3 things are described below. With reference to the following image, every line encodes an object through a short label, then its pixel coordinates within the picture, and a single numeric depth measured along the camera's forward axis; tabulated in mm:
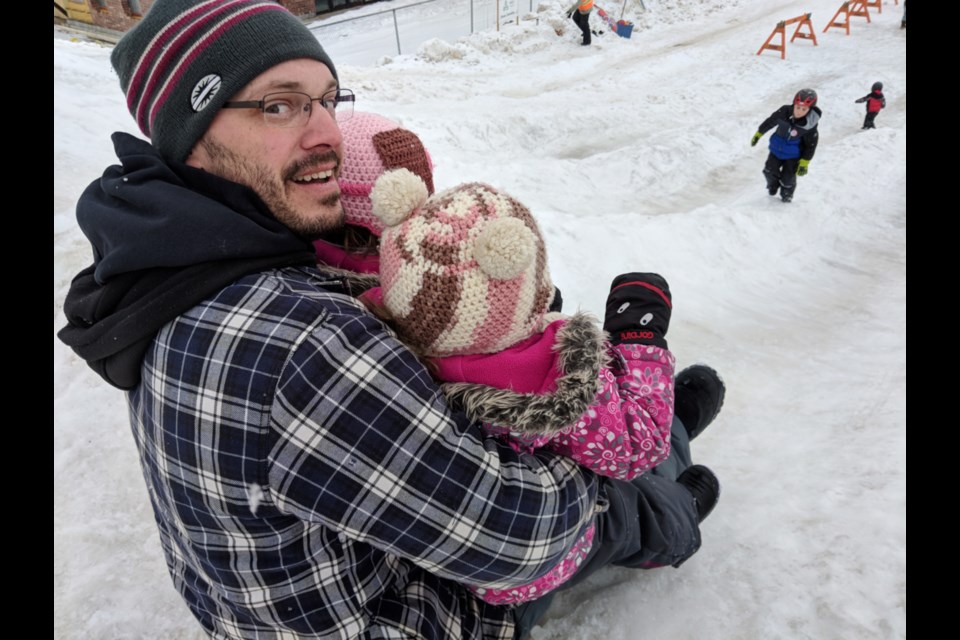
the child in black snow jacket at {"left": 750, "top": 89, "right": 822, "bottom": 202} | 6445
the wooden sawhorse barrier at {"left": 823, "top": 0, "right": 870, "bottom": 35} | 14555
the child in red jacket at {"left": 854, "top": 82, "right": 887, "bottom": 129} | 8727
